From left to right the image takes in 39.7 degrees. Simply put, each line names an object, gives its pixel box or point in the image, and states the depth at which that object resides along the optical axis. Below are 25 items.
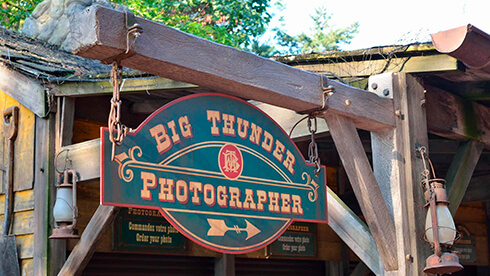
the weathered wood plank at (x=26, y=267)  5.39
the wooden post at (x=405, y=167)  4.64
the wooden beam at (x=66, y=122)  5.36
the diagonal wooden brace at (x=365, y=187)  4.38
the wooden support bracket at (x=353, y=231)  4.73
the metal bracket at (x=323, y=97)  4.15
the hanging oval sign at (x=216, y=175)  3.32
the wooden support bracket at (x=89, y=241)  4.77
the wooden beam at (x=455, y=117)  5.26
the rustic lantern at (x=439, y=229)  4.43
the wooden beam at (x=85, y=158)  4.78
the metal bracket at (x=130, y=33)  3.08
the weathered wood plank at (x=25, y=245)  5.43
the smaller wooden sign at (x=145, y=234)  5.91
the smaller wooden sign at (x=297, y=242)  7.18
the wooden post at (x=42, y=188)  5.27
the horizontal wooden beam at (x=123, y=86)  5.04
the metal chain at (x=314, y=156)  4.21
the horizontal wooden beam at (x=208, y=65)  3.03
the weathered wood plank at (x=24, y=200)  5.53
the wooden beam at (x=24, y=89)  5.44
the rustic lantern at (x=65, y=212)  4.69
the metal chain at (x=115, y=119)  3.14
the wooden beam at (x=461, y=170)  5.24
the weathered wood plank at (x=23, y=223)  5.48
